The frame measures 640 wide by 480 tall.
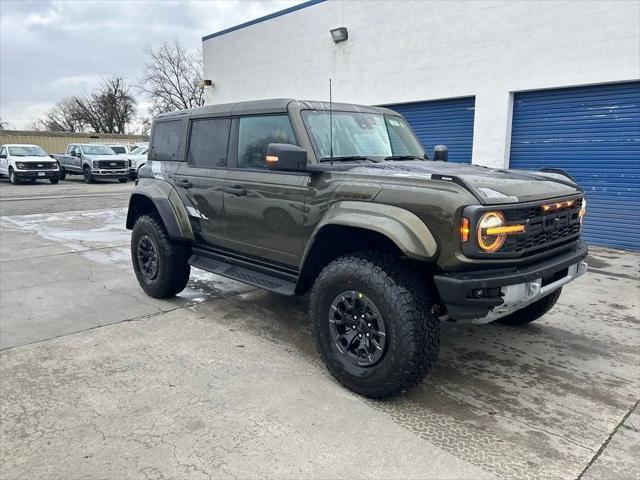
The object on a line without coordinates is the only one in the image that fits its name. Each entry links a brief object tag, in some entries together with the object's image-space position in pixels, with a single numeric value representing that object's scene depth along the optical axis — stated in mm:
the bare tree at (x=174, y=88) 47938
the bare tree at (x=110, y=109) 54000
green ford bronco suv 2793
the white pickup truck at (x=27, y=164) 20688
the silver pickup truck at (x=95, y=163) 21922
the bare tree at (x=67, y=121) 56750
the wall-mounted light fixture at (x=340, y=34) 11743
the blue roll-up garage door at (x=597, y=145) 7770
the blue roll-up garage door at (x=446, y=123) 9844
